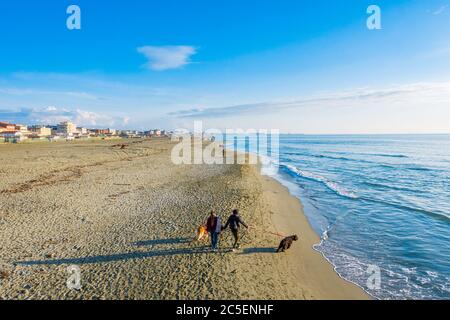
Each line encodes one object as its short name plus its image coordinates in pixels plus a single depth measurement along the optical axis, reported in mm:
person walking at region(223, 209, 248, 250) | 11484
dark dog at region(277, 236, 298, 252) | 12086
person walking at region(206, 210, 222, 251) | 11344
